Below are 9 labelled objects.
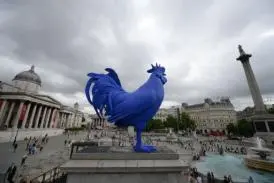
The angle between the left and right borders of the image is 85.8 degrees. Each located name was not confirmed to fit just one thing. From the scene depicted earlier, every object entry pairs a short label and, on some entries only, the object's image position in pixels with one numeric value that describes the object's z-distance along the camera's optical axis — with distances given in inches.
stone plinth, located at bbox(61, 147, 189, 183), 174.2
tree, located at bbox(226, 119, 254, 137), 2299.5
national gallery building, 1530.5
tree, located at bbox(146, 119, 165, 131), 3323.3
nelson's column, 1445.6
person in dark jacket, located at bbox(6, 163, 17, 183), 379.2
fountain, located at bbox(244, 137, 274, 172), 727.9
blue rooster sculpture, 209.3
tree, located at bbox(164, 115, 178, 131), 3349.9
